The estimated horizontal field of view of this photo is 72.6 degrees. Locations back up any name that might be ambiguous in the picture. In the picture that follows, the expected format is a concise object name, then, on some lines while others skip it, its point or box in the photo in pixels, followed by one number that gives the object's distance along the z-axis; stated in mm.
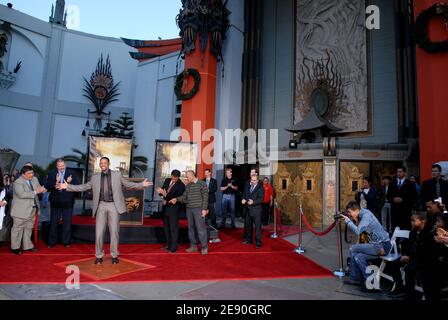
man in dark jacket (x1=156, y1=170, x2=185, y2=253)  5852
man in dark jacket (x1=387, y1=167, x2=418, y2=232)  6230
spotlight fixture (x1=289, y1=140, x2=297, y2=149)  11084
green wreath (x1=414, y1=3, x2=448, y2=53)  7488
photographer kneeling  3885
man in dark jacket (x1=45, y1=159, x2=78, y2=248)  5914
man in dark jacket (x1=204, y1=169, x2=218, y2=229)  7743
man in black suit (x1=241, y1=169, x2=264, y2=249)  6516
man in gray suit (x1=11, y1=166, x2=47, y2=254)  5297
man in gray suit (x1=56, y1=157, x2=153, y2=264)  4836
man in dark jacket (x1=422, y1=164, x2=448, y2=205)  5179
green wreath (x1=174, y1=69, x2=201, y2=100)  12893
